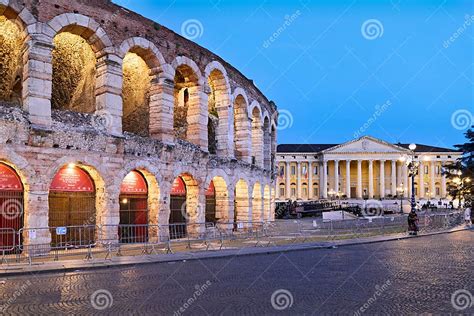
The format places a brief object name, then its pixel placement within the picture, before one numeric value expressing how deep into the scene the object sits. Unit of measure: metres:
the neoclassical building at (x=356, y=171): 112.12
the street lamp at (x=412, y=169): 33.13
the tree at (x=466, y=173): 49.88
